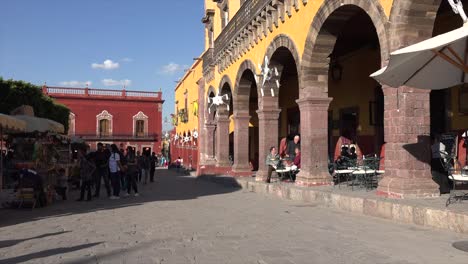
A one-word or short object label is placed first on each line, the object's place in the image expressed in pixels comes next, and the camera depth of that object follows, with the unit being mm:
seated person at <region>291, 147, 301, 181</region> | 13016
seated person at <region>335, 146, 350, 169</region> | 11414
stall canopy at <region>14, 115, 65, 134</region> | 12222
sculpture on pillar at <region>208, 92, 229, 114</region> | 21328
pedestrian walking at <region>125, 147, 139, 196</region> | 12926
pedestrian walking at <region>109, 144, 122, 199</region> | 12086
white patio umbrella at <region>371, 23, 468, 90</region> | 5292
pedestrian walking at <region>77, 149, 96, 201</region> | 11773
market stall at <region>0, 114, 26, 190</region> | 8726
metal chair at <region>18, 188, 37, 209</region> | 9938
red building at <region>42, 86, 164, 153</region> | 55812
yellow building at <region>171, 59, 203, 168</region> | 34497
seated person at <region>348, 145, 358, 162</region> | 12391
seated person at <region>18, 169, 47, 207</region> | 9922
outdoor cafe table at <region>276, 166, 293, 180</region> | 13172
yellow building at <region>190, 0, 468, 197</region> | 7840
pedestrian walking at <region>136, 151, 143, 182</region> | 18373
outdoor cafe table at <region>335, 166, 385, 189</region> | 9789
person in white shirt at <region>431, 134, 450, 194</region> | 8594
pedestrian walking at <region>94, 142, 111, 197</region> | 12054
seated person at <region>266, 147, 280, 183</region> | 13219
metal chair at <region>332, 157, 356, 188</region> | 10789
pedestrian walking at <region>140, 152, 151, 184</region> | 18922
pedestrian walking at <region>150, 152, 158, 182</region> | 20047
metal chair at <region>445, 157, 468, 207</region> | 6938
